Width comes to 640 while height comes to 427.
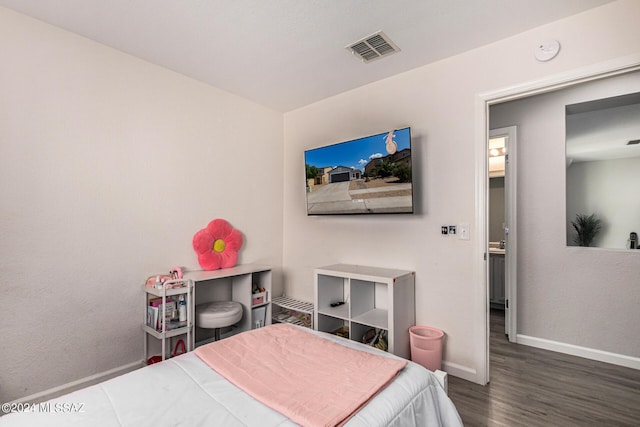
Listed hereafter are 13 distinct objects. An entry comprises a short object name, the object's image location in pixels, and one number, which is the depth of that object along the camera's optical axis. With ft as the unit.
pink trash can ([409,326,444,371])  7.61
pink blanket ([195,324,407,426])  3.76
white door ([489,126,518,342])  10.40
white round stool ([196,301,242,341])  8.20
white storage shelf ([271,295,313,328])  10.09
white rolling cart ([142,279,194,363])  7.36
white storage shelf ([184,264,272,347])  9.29
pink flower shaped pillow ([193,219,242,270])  9.21
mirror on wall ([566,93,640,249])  9.37
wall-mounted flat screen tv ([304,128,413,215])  8.26
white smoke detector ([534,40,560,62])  6.59
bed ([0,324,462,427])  3.60
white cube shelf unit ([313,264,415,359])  7.79
